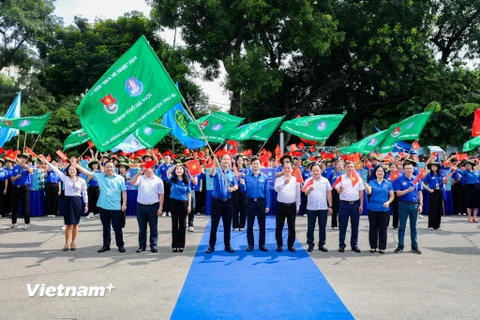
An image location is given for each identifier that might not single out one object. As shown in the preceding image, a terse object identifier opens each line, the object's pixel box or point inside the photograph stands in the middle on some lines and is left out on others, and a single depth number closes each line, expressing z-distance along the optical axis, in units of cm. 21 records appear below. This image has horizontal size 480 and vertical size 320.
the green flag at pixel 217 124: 1328
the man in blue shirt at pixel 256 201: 884
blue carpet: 520
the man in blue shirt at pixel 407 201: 877
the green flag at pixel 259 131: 1331
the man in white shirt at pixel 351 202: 880
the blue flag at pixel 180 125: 1345
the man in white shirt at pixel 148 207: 877
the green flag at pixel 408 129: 1227
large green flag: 750
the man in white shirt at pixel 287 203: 876
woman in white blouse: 874
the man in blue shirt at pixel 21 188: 1190
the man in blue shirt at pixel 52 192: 1466
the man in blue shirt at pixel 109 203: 866
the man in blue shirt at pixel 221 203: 866
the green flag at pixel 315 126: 1277
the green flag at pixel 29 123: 1239
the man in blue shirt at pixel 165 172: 1326
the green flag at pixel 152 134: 1100
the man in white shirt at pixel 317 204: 886
